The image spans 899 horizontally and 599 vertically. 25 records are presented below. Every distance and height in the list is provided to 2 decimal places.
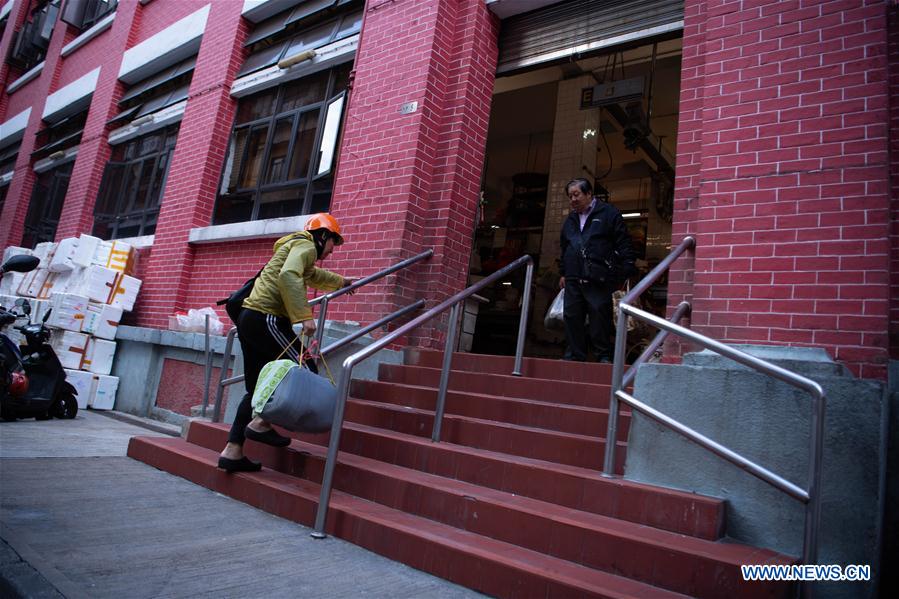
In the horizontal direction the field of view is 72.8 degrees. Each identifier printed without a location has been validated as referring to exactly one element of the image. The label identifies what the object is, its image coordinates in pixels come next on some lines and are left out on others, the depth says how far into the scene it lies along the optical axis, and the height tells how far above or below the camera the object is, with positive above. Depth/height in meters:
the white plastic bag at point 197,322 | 7.76 +0.50
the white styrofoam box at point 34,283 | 9.76 +0.89
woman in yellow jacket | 4.16 +0.32
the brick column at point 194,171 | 8.81 +2.79
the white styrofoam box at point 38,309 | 8.79 +0.43
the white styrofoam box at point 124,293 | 8.97 +0.84
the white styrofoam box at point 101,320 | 8.58 +0.39
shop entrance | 9.06 +4.20
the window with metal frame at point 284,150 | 7.67 +3.00
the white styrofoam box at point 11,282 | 10.41 +0.91
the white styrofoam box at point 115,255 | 9.42 +1.43
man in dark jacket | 5.22 +1.27
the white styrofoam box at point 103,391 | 8.55 -0.60
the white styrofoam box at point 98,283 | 8.70 +0.91
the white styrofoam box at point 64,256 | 9.23 +1.30
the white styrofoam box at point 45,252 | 9.89 +1.45
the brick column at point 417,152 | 6.18 +2.50
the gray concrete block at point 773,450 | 2.93 -0.06
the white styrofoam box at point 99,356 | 8.64 -0.12
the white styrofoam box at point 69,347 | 8.27 -0.04
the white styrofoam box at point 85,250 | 9.19 +1.42
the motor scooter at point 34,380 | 6.39 -0.46
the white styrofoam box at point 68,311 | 8.23 +0.43
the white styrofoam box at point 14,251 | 10.76 +1.50
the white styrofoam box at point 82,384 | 8.37 -0.52
